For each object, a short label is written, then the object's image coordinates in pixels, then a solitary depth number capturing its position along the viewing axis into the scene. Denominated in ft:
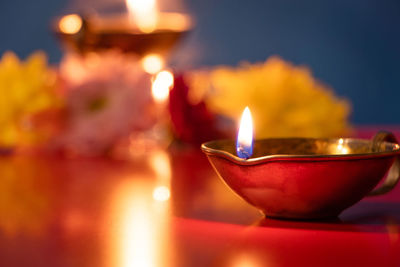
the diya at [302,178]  1.67
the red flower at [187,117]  2.63
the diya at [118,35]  2.73
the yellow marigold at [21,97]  2.65
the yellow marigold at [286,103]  2.62
